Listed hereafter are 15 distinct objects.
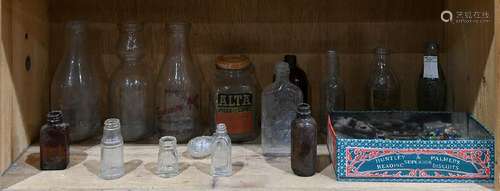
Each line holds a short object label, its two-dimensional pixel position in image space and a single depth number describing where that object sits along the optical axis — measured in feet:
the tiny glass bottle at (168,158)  3.30
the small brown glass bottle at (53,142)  3.34
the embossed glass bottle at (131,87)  4.11
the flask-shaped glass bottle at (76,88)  4.07
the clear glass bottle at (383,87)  4.23
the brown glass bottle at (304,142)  3.25
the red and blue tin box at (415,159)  3.09
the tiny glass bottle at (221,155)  3.29
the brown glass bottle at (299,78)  4.18
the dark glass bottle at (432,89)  3.97
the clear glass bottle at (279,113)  3.74
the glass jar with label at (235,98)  3.94
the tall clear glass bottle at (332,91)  4.27
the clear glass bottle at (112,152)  3.26
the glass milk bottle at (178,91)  4.05
